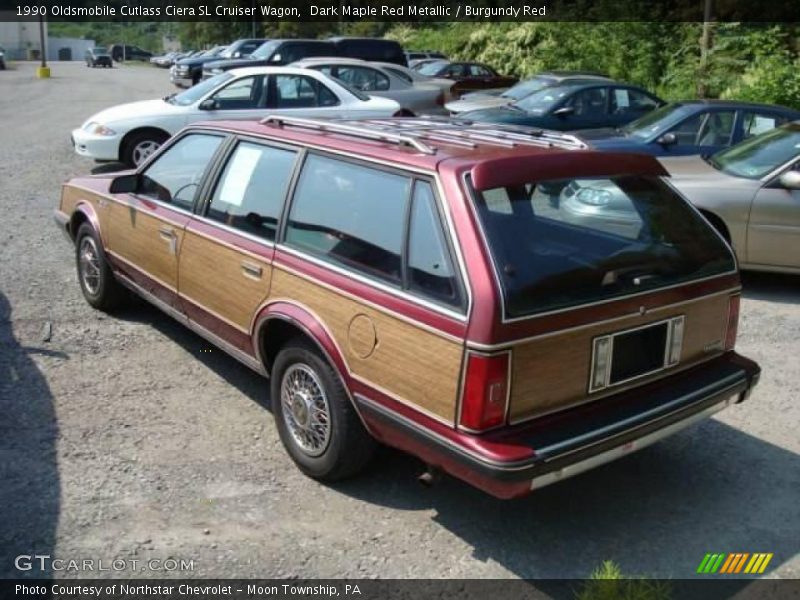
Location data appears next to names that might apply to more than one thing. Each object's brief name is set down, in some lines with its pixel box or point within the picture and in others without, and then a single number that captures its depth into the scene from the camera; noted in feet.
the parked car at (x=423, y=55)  110.28
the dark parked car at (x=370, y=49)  70.74
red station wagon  10.41
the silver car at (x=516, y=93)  47.65
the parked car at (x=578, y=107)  41.09
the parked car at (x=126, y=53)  257.14
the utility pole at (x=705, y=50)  68.08
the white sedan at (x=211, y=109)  37.40
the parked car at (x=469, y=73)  78.69
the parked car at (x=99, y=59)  202.80
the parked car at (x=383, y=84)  50.87
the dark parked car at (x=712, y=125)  32.89
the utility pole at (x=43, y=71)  136.77
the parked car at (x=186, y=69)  89.59
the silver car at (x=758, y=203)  22.93
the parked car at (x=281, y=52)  64.08
